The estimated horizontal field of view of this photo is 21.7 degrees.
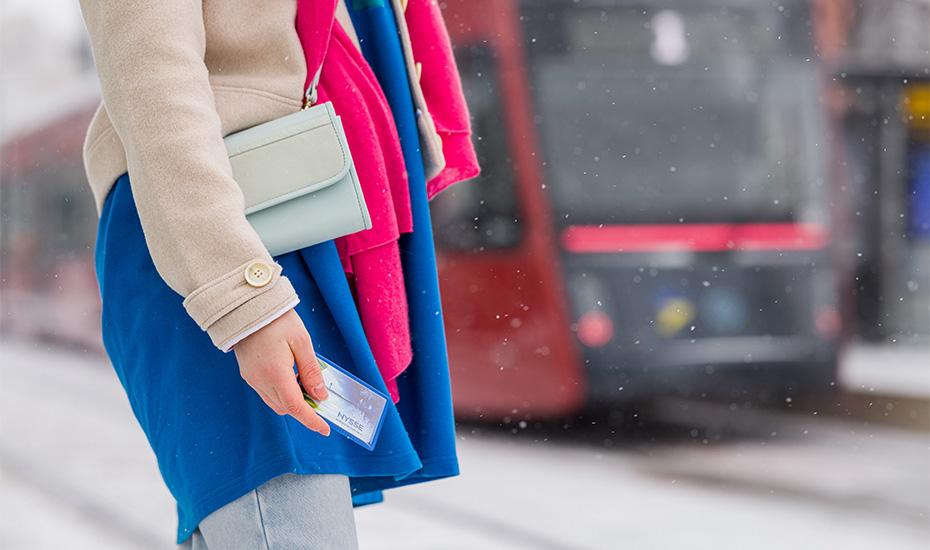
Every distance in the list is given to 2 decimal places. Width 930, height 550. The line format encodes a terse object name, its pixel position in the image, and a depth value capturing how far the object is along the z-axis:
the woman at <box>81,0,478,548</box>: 2.60
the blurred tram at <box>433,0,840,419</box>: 9.08
